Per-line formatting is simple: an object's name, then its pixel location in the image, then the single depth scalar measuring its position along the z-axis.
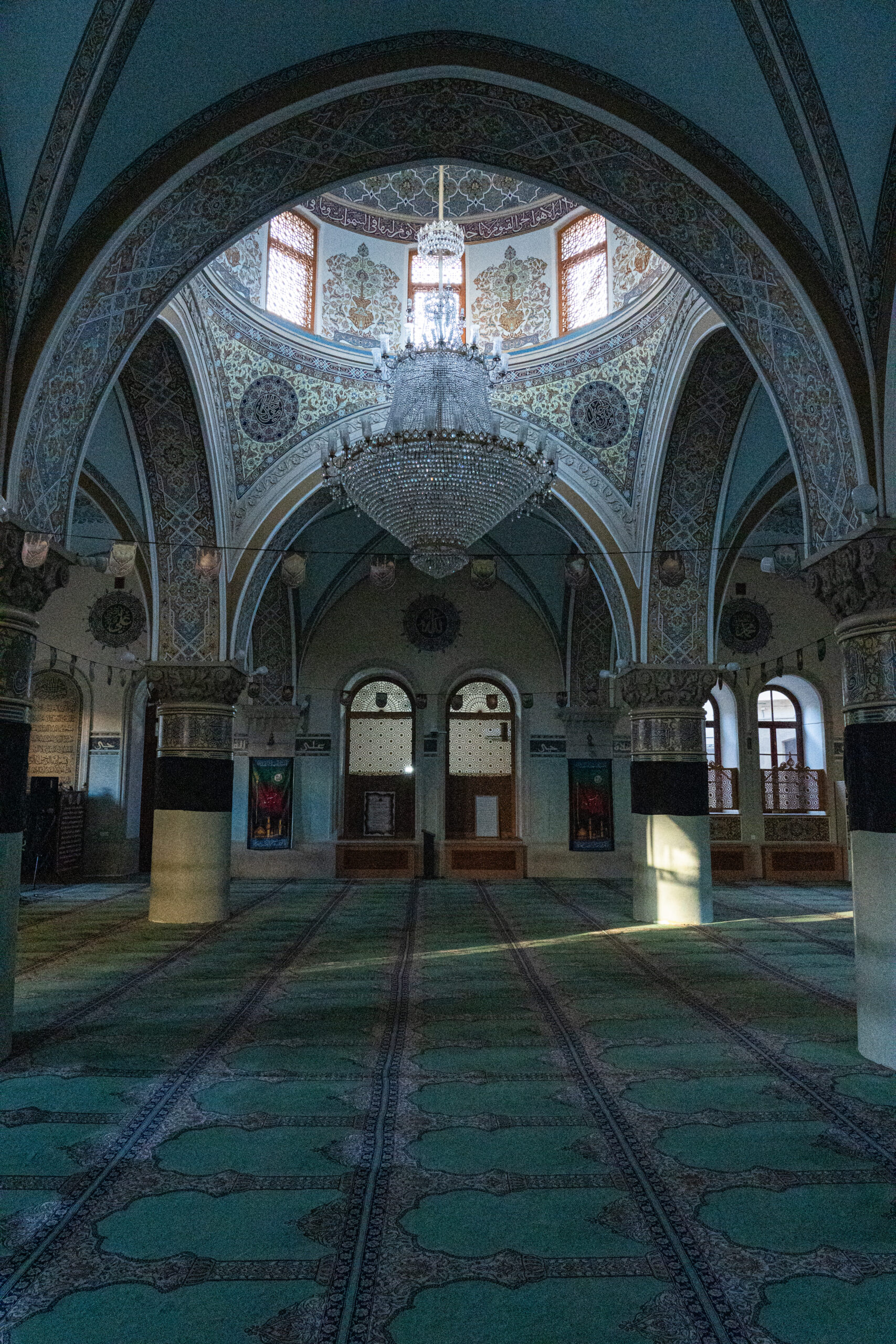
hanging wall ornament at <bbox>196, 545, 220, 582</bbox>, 8.66
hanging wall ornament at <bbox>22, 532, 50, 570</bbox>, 4.20
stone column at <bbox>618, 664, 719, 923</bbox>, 8.45
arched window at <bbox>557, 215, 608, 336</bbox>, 9.16
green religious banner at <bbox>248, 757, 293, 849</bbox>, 13.09
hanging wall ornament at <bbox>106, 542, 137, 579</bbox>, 5.48
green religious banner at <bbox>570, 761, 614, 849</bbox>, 13.39
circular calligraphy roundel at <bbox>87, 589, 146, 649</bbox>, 12.95
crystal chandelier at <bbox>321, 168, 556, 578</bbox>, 5.98
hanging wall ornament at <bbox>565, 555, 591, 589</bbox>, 8.86
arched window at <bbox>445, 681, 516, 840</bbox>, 13.72
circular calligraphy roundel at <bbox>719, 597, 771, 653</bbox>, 13.23
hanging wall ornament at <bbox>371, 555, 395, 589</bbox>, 7.91
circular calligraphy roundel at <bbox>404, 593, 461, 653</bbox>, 13.68
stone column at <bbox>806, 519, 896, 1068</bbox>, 4.15
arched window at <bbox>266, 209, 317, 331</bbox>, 9.14
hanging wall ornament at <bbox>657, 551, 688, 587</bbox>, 8.02
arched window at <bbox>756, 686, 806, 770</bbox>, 13.38
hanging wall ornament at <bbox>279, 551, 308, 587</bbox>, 7.55
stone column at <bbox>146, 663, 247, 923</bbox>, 8.52
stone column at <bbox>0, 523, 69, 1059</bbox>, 4.10
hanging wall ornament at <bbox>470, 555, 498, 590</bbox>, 8.09
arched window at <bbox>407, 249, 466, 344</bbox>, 9.42
